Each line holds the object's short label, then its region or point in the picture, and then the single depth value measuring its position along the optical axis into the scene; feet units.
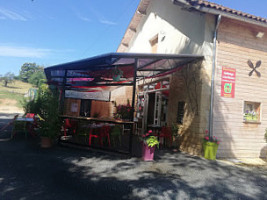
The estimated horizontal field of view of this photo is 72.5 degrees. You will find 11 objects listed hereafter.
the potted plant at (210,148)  17.40
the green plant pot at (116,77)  17.89
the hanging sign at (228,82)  19.15
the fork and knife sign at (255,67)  20.39
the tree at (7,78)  201.76
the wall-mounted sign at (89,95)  29.04
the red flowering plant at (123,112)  30.29
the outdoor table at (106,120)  16.01
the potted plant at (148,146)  15.24
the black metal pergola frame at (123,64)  15.62
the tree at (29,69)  263.66
